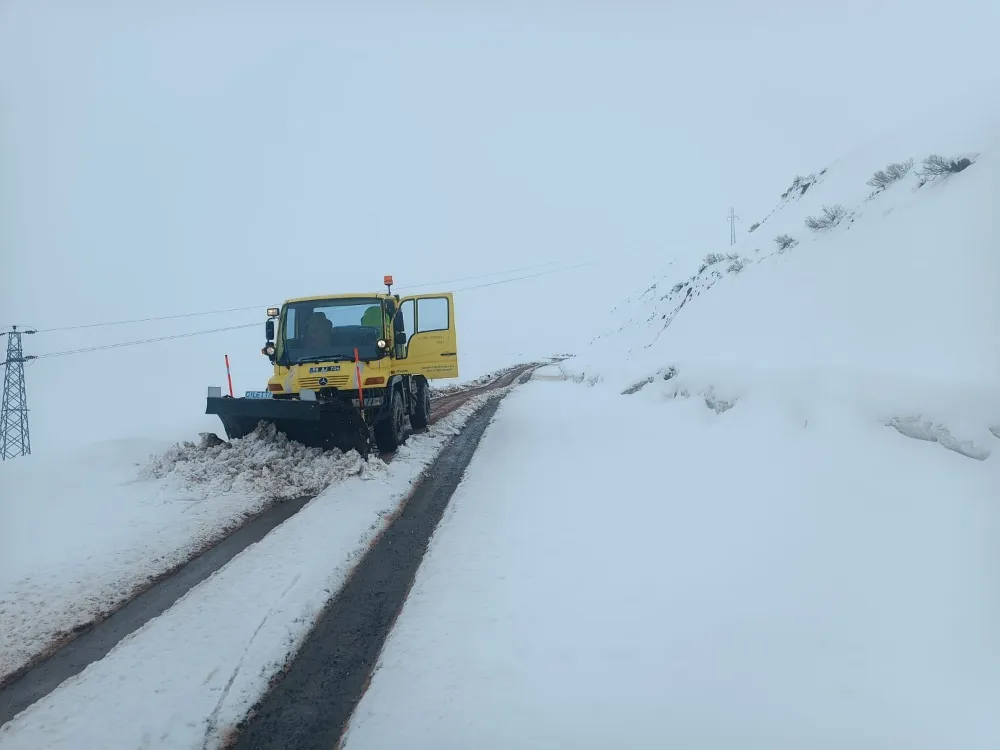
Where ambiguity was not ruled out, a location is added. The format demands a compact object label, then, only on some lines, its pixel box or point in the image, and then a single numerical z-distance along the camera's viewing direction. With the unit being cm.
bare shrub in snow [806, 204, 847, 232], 982
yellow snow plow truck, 834
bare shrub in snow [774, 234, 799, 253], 1077
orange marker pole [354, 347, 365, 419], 877
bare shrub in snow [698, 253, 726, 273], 1741
